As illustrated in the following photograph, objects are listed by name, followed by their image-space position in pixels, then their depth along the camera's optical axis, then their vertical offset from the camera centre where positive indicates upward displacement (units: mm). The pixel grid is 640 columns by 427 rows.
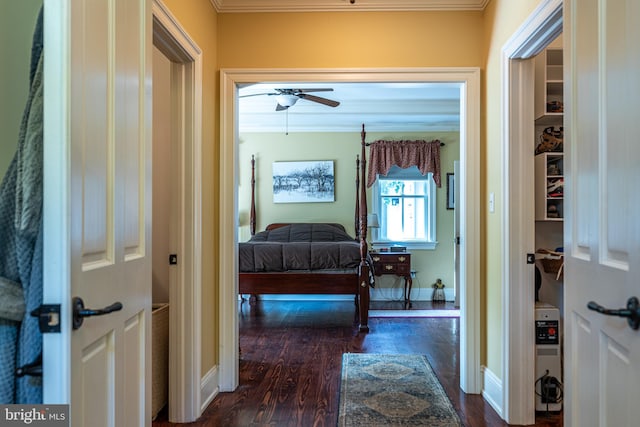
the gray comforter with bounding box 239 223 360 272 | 4289 -495
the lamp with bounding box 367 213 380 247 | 5363 -128
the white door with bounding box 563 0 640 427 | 949 +10
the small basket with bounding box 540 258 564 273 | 2338 -333
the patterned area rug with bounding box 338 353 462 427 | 2164 -1189
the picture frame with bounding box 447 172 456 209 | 5559 +315
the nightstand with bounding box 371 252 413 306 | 5168 -694
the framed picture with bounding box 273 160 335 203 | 5762 +461
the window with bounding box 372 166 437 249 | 5699 +102
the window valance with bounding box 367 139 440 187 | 5527 +809
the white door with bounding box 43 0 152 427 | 869 +25
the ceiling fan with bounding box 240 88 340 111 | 3834 +1194
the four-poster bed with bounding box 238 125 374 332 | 4086 -630
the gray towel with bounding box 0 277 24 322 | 894 -207
